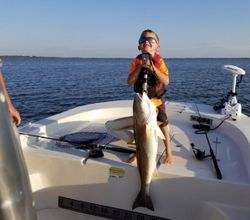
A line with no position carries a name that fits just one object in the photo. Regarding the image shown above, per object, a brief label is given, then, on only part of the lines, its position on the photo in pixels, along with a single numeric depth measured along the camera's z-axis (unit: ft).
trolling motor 13.65
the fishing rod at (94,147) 10.53
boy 9.42
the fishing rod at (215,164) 8.64
